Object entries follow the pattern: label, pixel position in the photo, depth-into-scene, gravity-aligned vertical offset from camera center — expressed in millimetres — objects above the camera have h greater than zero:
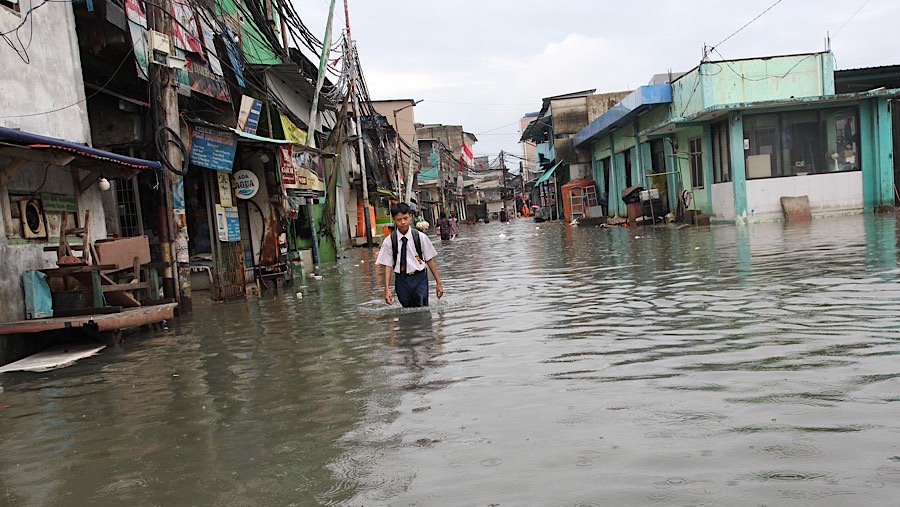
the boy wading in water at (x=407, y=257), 9117 -468
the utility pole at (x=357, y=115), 25281 +4428
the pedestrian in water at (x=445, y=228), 33406 -519
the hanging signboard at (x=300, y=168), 15531 +1464
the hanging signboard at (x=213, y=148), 12914 +1665
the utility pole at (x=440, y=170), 59906 +4051
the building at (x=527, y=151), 98012 +8700
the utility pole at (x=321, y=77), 19488 +4258
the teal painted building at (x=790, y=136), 22875 +1627
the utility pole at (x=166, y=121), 10898 +1873
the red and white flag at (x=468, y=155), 79362 +7006
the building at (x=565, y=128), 43688 +5386
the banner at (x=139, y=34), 11031 +3319
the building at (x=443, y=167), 59625 +4682
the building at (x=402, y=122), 53312 +7963
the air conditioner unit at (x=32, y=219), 8797 +444
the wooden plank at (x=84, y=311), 8500 -753
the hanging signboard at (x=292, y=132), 19406 +2881
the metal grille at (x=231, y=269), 13688 -649
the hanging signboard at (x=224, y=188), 14352 +998
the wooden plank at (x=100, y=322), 7625 -820
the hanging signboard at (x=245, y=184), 15148 +1094
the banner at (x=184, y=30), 12531 +3813
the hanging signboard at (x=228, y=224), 14102 +251
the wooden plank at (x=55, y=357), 7336 -1158
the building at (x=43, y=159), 8172 +1145
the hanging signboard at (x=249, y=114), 15795 +2722
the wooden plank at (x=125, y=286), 8859 -523
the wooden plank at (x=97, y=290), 8672 -512
